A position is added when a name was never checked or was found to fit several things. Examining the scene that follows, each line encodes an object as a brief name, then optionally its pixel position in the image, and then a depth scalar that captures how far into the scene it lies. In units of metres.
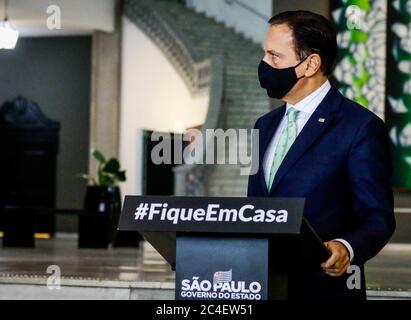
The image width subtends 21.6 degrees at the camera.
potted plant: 13.80
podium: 2.65
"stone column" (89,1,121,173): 20.56
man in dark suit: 2.99
